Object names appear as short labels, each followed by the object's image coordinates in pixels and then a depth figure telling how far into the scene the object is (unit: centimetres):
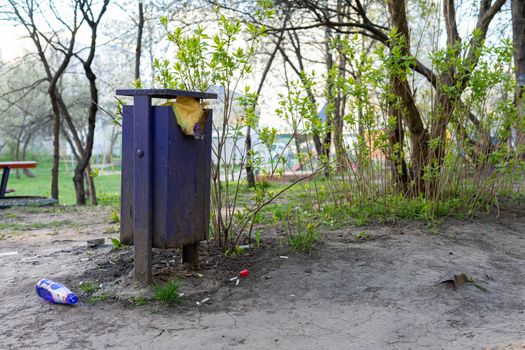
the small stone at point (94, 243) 574
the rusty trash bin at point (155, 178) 428
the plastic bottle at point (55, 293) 416
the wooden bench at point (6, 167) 1215
